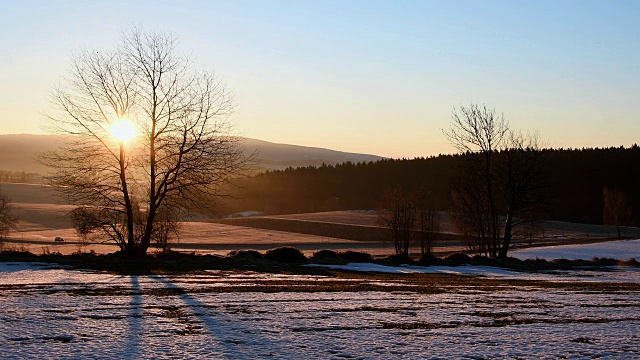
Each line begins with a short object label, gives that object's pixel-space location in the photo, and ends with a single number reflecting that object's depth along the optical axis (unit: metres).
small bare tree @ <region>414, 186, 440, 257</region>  60.47
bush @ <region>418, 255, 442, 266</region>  30.84
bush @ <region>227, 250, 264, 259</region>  27.89
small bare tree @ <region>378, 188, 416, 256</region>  60.03
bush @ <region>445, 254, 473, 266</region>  31.75
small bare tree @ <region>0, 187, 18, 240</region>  60.36
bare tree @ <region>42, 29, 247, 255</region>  27.58
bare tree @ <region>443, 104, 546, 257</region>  40.69
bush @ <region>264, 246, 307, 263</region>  27.92
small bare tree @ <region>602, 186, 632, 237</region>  87.00
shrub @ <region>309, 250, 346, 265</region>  28.15
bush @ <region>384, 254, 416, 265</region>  30.14
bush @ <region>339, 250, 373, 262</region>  29.95
